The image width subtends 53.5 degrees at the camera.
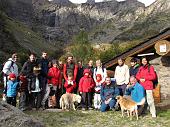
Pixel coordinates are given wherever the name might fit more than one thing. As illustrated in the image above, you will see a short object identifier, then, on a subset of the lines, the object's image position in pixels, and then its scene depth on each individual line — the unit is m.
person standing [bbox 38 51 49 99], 5.74
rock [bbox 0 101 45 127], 3.32
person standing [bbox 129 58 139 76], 5.69
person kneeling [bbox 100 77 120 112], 5.75
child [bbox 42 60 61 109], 5.86
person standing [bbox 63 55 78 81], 5.95
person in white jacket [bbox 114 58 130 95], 5.71
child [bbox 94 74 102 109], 5.93
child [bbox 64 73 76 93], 5.90
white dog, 5.74
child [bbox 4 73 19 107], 5.40
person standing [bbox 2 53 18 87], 5.46
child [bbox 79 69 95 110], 5.88
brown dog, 5.12
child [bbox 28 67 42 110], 5.64
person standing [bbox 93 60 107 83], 5.95
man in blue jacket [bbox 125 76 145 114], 5.32
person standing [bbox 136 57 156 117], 5.23
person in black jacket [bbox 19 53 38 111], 5.60
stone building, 6.38
